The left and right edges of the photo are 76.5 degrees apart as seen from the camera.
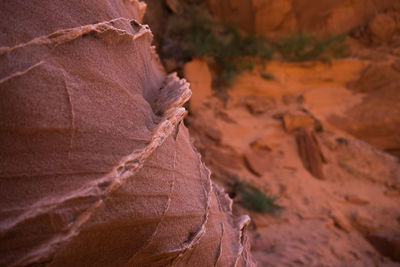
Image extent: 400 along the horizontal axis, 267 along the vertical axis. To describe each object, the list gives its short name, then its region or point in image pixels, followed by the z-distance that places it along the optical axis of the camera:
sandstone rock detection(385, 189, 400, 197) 3.04
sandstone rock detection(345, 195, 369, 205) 2.88
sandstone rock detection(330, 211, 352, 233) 2.51
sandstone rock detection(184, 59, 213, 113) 3.35
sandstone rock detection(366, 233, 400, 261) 2.20
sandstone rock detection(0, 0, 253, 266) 0.51
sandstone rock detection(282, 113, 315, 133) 3.50
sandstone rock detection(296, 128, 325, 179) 3.20
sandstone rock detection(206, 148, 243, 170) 2.83
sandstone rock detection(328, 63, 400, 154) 3.52
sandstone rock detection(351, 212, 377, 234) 2.52
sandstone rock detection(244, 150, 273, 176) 2.96
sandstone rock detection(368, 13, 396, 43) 3.95
